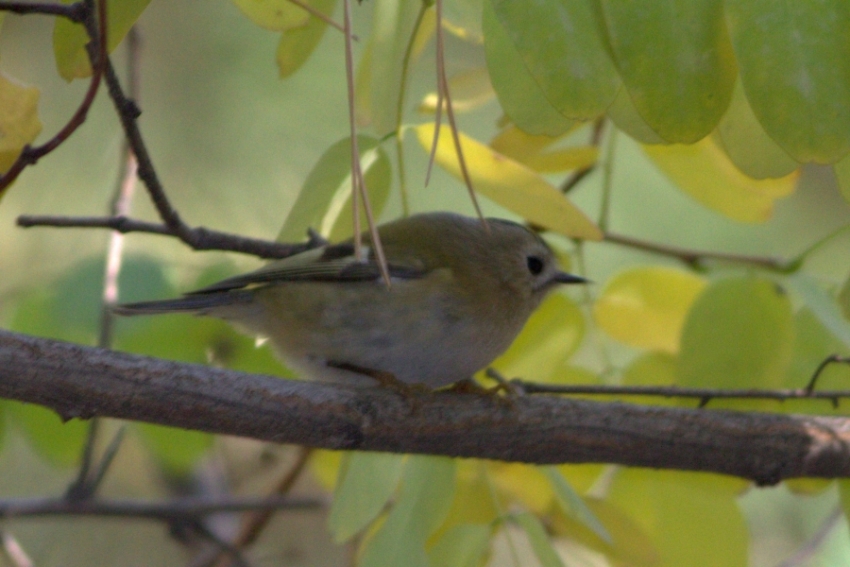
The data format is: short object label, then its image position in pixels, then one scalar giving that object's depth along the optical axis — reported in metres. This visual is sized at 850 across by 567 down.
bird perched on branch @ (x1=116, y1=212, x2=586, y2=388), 2.75
